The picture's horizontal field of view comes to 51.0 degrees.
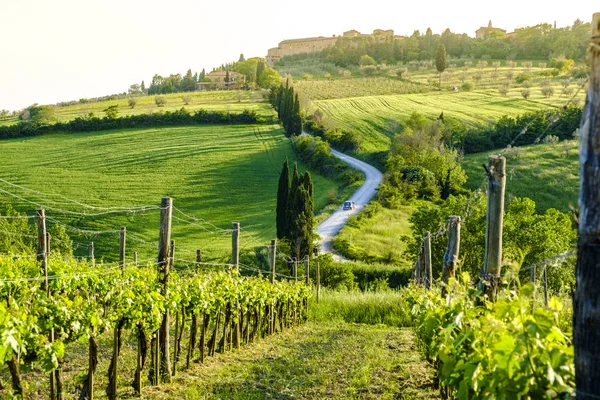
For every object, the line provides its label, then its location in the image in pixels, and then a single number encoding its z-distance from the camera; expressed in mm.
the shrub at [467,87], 94875
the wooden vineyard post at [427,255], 15141
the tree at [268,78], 102500
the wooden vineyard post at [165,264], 9680
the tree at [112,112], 71325
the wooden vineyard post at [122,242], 14898
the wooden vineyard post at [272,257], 17181
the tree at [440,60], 104156
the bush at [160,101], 82312
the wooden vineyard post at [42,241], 8453
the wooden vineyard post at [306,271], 22958
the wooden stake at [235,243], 14198
